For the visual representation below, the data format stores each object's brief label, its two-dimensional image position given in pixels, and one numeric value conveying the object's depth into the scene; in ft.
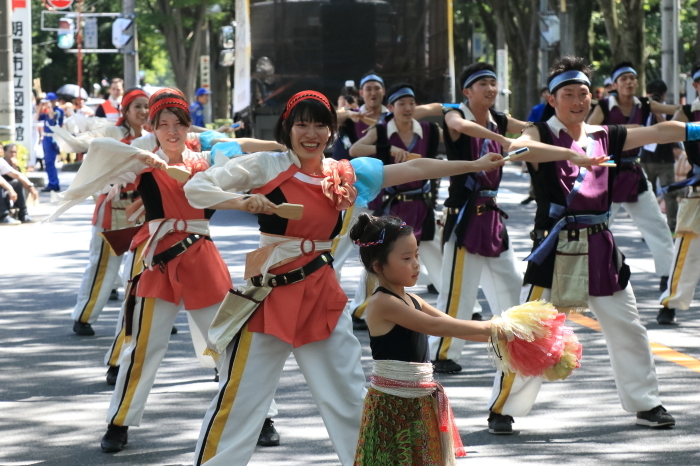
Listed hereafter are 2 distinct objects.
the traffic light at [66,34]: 163.02
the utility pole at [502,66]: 134.92
